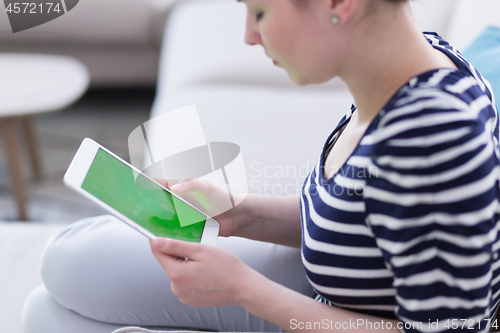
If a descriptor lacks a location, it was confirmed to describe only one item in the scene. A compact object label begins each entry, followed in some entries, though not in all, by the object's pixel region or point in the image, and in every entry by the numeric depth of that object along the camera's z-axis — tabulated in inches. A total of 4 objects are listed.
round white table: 151.6
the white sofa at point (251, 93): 135.1
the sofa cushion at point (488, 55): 126.2
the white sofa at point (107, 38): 200.2
